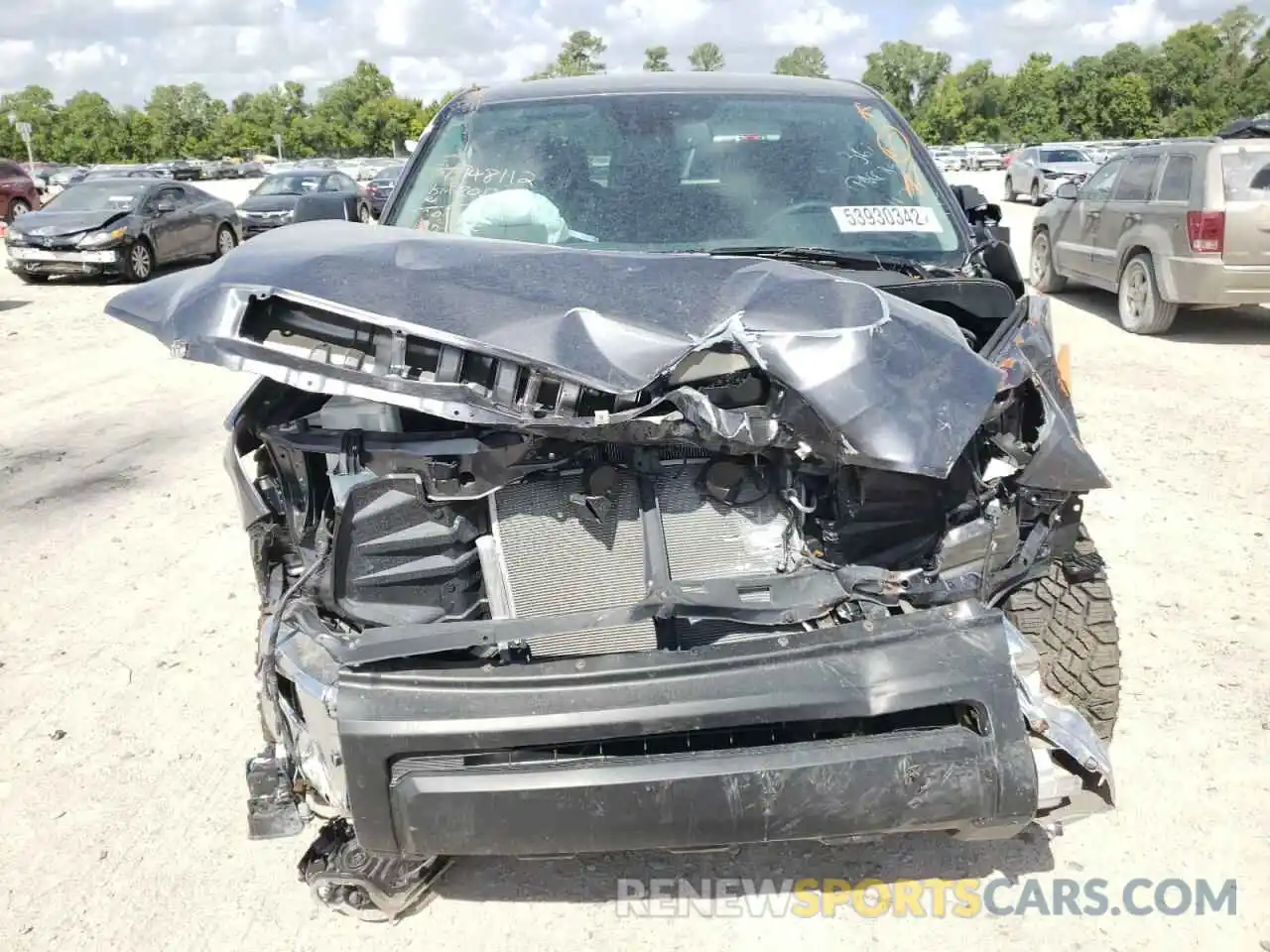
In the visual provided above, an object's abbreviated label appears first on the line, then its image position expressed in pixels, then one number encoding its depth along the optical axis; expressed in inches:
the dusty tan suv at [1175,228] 321.4
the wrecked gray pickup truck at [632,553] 78.9
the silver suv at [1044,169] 914.1
